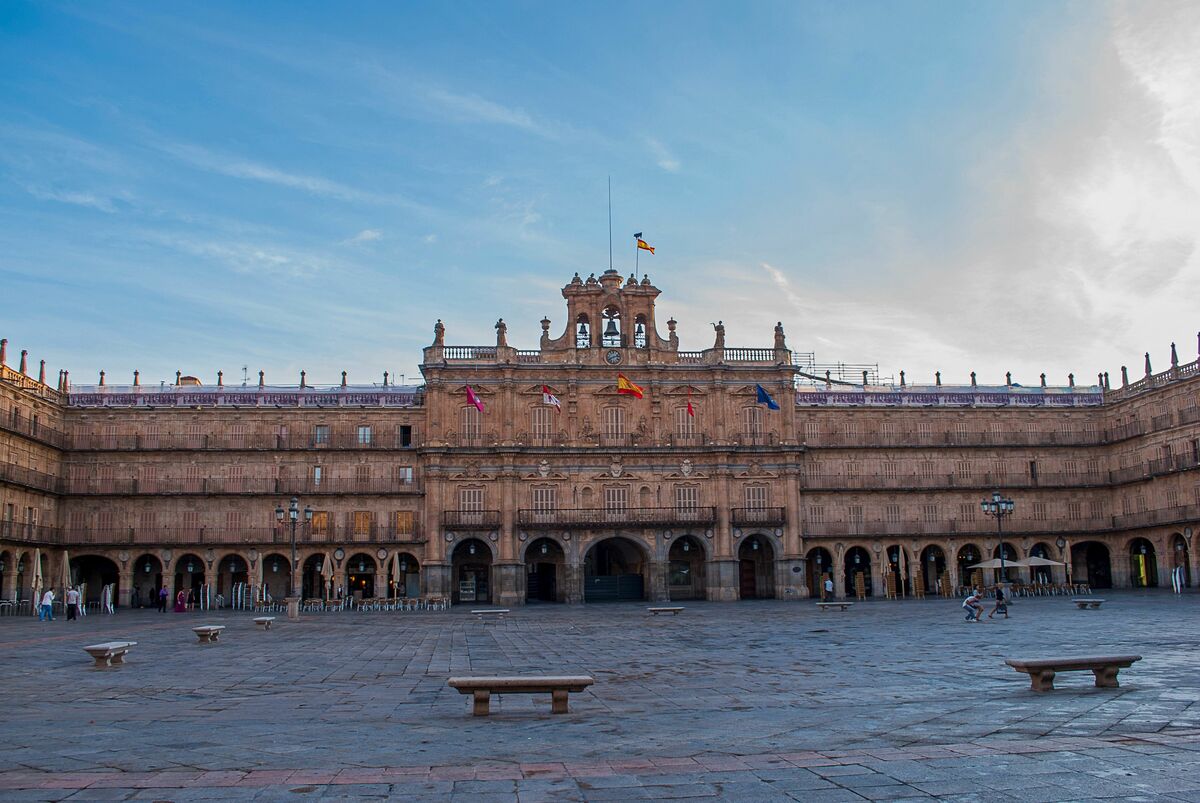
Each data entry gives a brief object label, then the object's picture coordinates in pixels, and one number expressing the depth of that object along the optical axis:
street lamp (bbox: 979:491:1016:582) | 41.86
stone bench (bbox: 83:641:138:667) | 21.14
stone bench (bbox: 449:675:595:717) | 13.60
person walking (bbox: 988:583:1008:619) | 34.39
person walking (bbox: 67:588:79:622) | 42.69
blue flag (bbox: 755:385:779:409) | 57.56
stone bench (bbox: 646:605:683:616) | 40.34
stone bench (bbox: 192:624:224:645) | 27.86
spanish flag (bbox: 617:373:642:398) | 56.81
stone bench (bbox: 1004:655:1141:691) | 14.62
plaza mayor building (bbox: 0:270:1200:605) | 57.19
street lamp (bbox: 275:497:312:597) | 41.22
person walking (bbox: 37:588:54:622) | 41.41
